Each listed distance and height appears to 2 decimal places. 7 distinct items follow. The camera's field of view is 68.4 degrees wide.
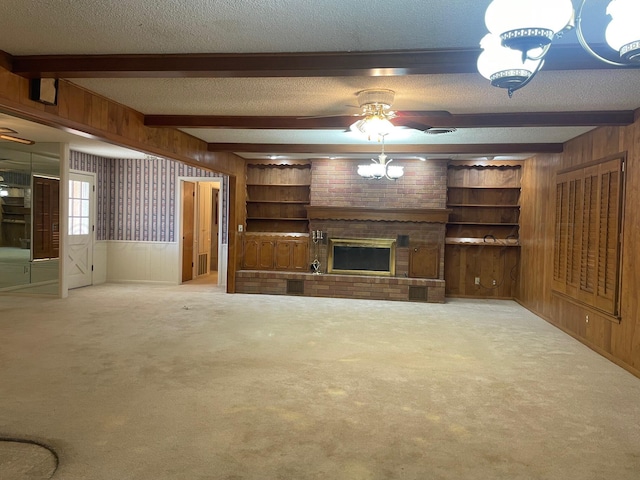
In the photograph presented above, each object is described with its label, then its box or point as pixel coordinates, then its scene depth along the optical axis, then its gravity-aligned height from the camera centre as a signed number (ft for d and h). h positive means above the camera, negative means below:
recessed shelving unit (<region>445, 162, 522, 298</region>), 26.99 +0.33
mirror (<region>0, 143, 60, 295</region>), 25.30 +0.17
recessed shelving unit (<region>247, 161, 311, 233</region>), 28.78 +2.06
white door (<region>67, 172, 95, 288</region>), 27.04 -0.26
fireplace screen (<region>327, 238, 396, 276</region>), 26.99 -1.41
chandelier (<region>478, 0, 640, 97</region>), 5.07 +2.34
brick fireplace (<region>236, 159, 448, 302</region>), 26.08 +0.28
